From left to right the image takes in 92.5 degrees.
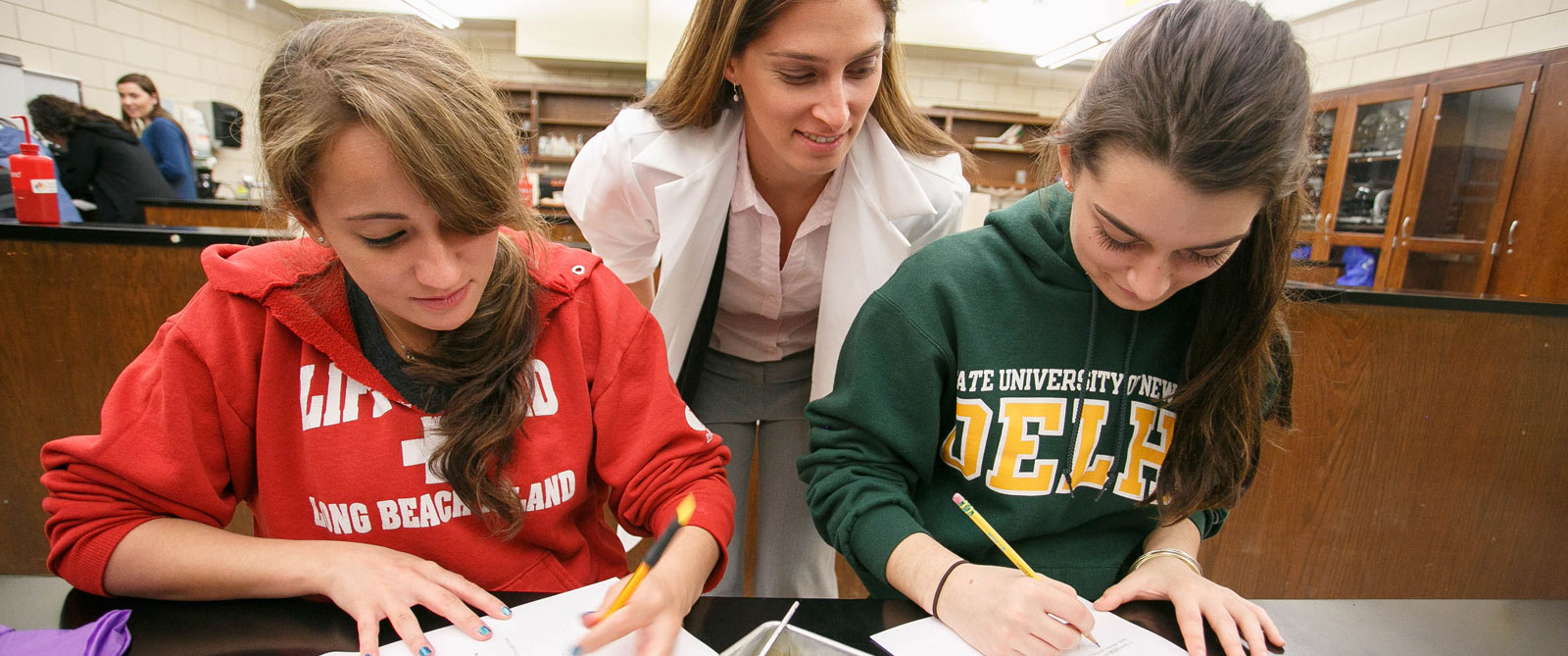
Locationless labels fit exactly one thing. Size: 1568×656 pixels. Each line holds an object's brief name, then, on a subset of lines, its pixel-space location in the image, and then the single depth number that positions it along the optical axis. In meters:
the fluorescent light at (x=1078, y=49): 4.84
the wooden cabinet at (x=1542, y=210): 3.45
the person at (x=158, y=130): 4.34
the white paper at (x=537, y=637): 0.59
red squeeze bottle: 1.69
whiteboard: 4.30
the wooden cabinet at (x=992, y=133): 6.34
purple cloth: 0.56
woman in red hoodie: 0.67
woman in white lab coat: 1.23
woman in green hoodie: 0.81
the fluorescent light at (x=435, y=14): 5.34
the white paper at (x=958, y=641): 0.64
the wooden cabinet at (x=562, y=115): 6.56
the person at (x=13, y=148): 2.65
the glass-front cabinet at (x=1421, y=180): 3.75
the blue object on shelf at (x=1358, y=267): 4.45
